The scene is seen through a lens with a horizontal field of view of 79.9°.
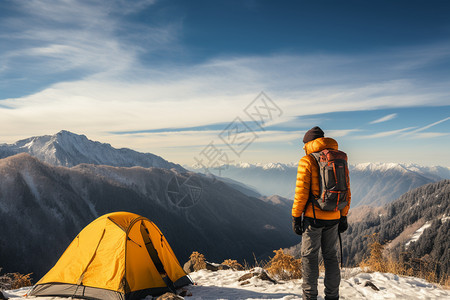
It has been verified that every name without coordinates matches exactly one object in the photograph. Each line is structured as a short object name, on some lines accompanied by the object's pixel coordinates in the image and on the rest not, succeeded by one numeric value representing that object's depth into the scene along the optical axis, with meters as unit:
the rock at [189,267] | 13.43
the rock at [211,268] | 12.91
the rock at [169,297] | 7.97
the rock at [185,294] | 9.22
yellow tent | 8.70
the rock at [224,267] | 13.10
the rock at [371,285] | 8.07
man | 6.02
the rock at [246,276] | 10.17
